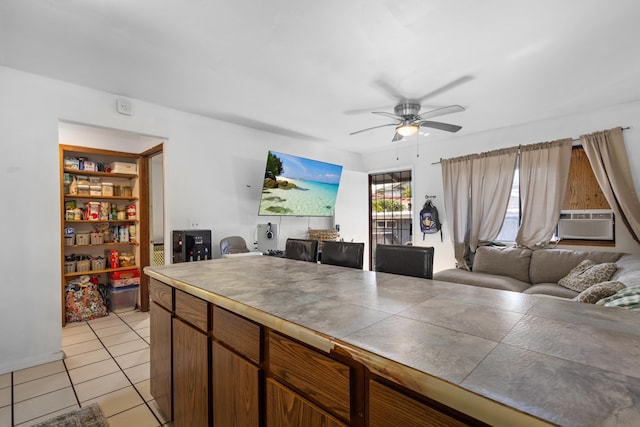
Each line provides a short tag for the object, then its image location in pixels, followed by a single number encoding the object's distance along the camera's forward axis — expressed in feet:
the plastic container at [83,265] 11.96
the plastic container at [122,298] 12.78
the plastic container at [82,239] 12.19
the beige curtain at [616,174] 10.59
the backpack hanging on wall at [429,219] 15.57
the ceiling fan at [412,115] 9.64
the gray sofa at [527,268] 10.34
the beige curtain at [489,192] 13.51
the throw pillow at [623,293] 5.39
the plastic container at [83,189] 12.12
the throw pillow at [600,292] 6.34
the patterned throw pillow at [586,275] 9.28
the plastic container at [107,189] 12.82
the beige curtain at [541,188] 12.14
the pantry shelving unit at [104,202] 11.84
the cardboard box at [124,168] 12.92
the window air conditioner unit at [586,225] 11.63
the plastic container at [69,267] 11.68
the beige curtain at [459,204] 14.64
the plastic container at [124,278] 12.68
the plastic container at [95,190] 12.44
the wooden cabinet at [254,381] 2.45
